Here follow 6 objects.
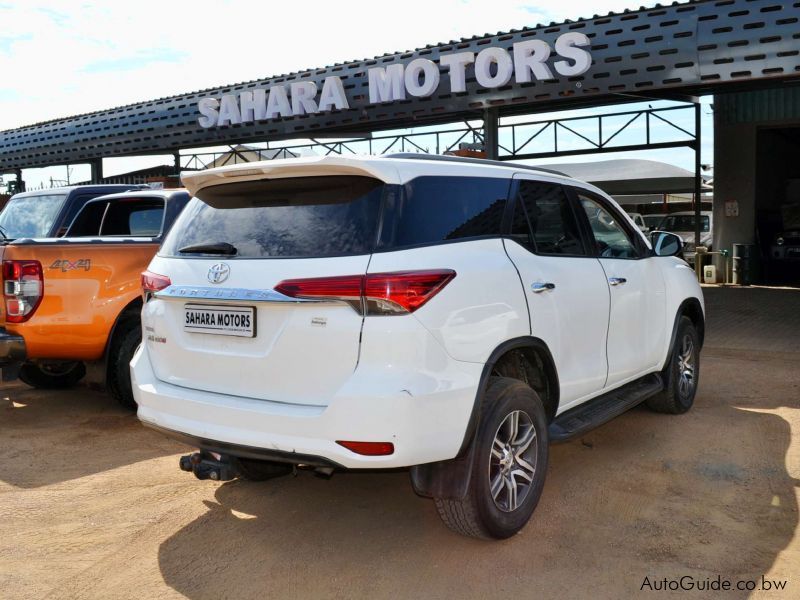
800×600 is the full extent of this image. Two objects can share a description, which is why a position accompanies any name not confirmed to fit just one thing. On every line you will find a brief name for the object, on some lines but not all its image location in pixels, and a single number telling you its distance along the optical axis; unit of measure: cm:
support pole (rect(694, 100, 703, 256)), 1572
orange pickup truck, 559
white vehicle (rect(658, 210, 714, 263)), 2311
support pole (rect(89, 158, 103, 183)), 2191
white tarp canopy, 2344
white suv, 313
